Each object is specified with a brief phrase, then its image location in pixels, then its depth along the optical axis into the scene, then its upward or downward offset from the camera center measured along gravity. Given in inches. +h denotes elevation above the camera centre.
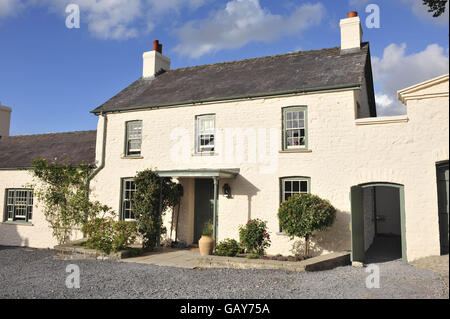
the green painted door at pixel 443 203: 380.5 +0.8
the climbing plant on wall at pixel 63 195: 561.0 +8.5
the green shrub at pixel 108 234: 453.4 -43.4
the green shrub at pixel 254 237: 426.9 -42.0
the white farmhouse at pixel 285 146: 395.2 +75.8
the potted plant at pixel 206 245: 434.9 -53.3
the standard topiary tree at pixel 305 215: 401.1 -14.2
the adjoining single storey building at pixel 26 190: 600.1 +17.5
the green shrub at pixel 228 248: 430.9 -57.7
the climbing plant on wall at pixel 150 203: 491.2 -2.6
